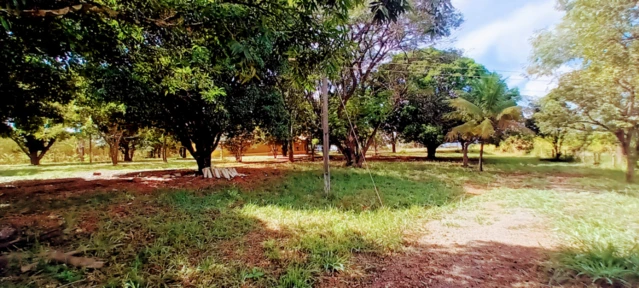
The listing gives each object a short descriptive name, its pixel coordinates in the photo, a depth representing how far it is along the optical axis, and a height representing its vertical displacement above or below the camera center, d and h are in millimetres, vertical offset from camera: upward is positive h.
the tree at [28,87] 4016 +1381
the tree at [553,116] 9047 +927
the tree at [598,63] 4891 +1733
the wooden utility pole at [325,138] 5781 +223
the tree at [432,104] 12519 +2163
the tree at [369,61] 7906 +3005
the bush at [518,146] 18202 -152
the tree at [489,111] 10094 +1263
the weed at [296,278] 2387 -1137
